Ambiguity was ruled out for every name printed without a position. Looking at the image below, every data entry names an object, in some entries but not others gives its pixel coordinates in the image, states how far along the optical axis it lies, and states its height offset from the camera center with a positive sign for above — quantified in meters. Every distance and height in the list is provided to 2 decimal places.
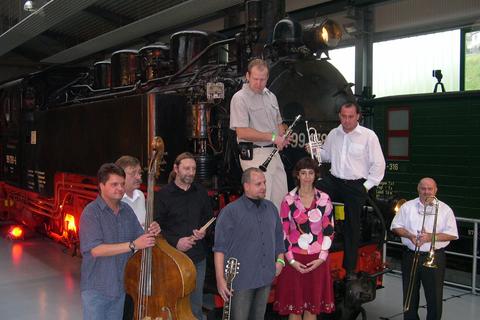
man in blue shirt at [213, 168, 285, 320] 3.17 -0.62
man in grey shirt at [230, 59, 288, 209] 3.81 +0.15
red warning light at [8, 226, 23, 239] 8.26 -1.40
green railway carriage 7.16 +0.04
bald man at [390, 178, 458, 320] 3.92 -0.70
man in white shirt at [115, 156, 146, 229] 3.48 -0.29
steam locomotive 4.54 +0.27
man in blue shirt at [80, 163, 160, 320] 2.77 -0.53
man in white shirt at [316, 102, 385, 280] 3.99 -0.19
